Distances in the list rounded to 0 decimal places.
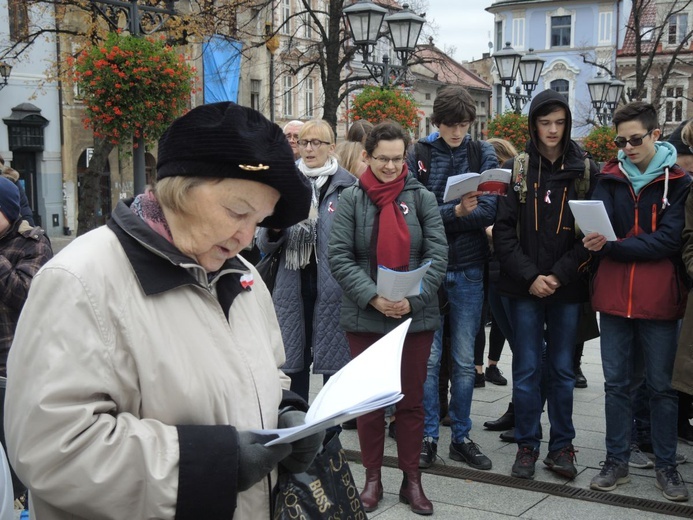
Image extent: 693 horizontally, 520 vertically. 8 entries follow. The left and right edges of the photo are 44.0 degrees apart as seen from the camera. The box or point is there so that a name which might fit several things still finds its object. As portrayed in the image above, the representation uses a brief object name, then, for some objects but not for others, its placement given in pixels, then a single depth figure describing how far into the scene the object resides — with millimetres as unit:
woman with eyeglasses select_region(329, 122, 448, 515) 4789
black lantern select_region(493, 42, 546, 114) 17328
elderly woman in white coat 1820
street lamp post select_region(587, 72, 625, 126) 23828
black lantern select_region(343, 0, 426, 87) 11578
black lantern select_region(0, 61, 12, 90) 24328
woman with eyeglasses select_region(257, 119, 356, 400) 5559
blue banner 29156
